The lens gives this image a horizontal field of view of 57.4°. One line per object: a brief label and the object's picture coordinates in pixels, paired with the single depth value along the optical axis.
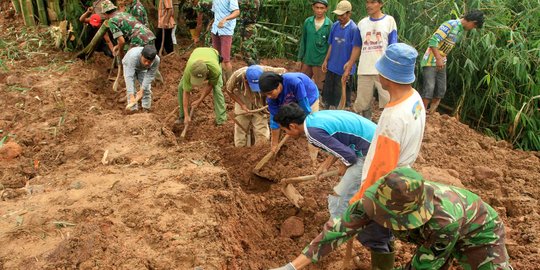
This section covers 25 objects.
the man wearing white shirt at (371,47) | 5.18
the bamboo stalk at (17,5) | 8.07
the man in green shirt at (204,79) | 4.98
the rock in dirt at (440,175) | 4.65
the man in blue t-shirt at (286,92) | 4.14
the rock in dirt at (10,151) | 4.80
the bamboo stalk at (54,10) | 7.77
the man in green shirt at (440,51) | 5.46
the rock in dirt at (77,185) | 3.92
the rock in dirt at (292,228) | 4.00
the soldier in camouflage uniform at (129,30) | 6.12
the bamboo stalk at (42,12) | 7.82
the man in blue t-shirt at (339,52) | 5.50
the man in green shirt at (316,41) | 5.98
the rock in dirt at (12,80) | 6.39
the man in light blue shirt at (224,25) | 6.12
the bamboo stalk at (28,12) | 7.83
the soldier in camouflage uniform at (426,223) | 2.22
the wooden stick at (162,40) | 7.33
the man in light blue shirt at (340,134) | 3.24
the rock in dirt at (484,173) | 5.08
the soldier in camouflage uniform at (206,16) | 7.02
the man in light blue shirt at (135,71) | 5.75
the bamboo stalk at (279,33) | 7.75
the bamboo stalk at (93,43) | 7.01
